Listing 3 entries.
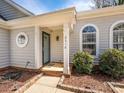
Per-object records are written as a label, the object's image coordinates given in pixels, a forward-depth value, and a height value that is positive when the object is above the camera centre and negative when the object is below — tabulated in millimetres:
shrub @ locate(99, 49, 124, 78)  3943 -986
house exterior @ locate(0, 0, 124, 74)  4175 +731
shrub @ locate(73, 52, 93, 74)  4273 -1044
